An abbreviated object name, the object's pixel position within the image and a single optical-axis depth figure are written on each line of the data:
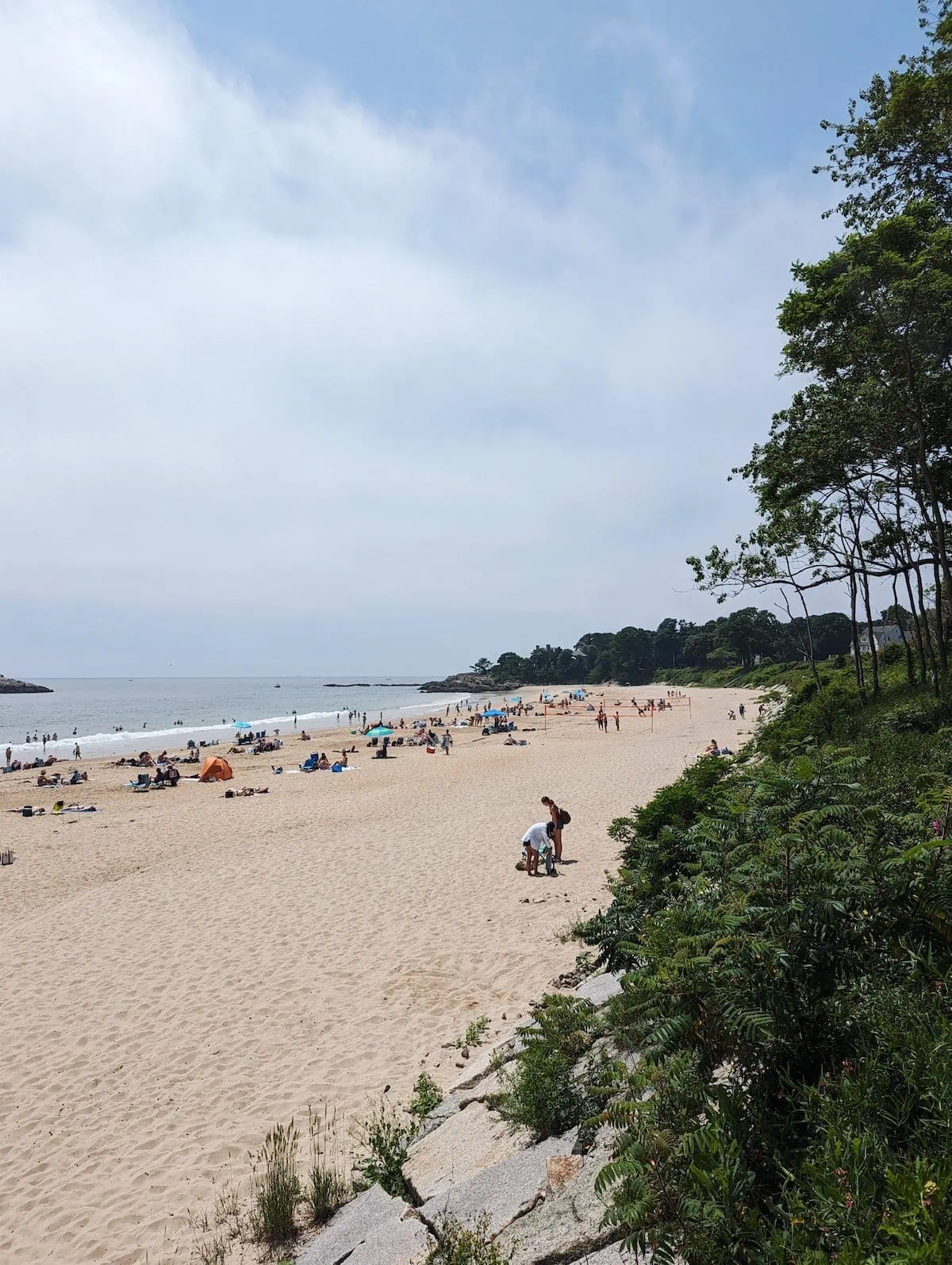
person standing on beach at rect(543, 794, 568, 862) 12.73
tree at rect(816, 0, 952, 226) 11.41
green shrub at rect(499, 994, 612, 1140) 4.16
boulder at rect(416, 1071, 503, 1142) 5.12
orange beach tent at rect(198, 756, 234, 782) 31.78
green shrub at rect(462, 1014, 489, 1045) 6.70
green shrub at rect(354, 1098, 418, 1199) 4.53
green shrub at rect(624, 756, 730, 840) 8.69
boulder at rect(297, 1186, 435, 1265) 3.67
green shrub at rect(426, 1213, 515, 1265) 3.22
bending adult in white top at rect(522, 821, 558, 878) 12.29
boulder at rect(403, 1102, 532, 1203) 4.22
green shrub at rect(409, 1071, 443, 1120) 5.54
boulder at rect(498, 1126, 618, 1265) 3.08
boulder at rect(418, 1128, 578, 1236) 3.57
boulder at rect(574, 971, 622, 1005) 5.69
